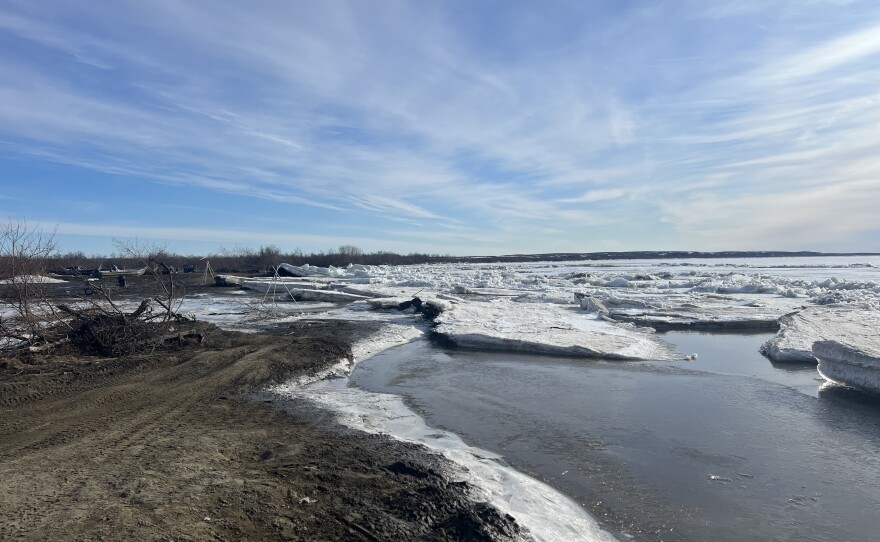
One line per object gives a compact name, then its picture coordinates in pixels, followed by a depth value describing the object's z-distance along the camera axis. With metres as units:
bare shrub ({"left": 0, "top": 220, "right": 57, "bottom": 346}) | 10.77
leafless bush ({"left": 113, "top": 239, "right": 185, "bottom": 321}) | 13.84
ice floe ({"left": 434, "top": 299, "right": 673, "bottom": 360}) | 14.50
